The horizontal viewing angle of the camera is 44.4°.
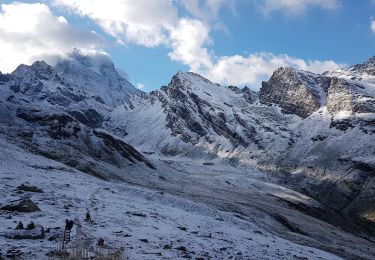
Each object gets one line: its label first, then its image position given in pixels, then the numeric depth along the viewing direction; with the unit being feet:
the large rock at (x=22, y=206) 86.53
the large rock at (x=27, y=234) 66.64
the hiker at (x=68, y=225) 68.56
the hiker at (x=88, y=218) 89.40
